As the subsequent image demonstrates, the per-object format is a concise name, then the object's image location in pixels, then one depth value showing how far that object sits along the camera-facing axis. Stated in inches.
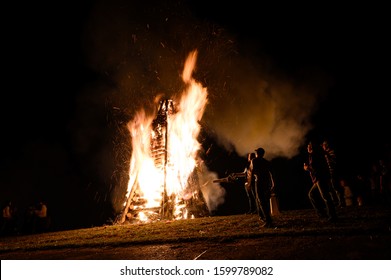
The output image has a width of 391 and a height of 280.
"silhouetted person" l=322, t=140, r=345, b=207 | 412.2
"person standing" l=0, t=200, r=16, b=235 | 588.7
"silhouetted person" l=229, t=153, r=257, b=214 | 360.7
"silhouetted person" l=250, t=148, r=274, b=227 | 284.0
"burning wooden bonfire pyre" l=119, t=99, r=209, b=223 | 538.3
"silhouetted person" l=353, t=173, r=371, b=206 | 503.5
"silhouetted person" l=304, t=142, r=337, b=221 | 273.3
